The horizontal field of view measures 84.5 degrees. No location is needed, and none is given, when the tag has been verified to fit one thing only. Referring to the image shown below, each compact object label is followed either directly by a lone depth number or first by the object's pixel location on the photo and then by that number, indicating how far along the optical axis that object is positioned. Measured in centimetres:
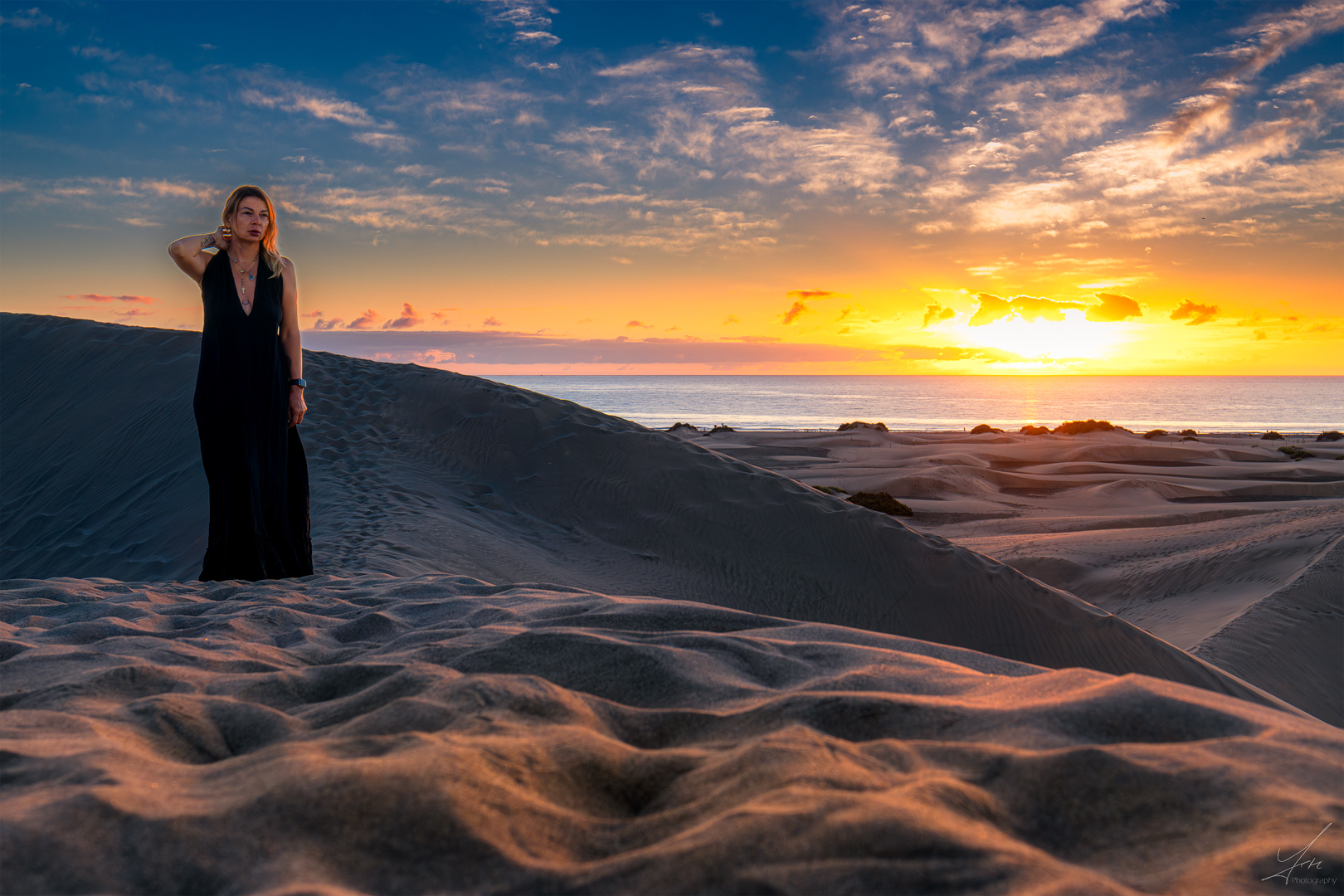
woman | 393
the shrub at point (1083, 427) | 2403
